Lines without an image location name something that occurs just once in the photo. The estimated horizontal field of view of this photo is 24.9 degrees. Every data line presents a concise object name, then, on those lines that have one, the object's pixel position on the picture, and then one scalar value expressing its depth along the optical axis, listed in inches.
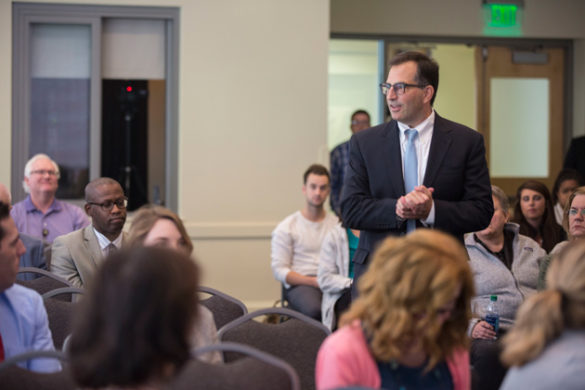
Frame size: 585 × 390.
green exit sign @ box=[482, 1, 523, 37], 540.8
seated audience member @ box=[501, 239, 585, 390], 117.7
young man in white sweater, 380.0
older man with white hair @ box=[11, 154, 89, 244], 381.7
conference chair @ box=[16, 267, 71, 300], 231.7
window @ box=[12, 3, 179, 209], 432.0
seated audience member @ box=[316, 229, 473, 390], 122.5
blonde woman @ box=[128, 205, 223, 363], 173.9
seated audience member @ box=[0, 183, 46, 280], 309.3
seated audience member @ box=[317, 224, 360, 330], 344.7
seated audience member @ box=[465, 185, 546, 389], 268.2
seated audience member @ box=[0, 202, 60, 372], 156.3
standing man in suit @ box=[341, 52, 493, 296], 199.6
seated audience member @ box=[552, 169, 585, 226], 406.1
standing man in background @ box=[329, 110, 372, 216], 469.0
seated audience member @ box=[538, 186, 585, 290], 260.1
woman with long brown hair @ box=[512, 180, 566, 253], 355.2
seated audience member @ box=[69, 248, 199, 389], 98.5
